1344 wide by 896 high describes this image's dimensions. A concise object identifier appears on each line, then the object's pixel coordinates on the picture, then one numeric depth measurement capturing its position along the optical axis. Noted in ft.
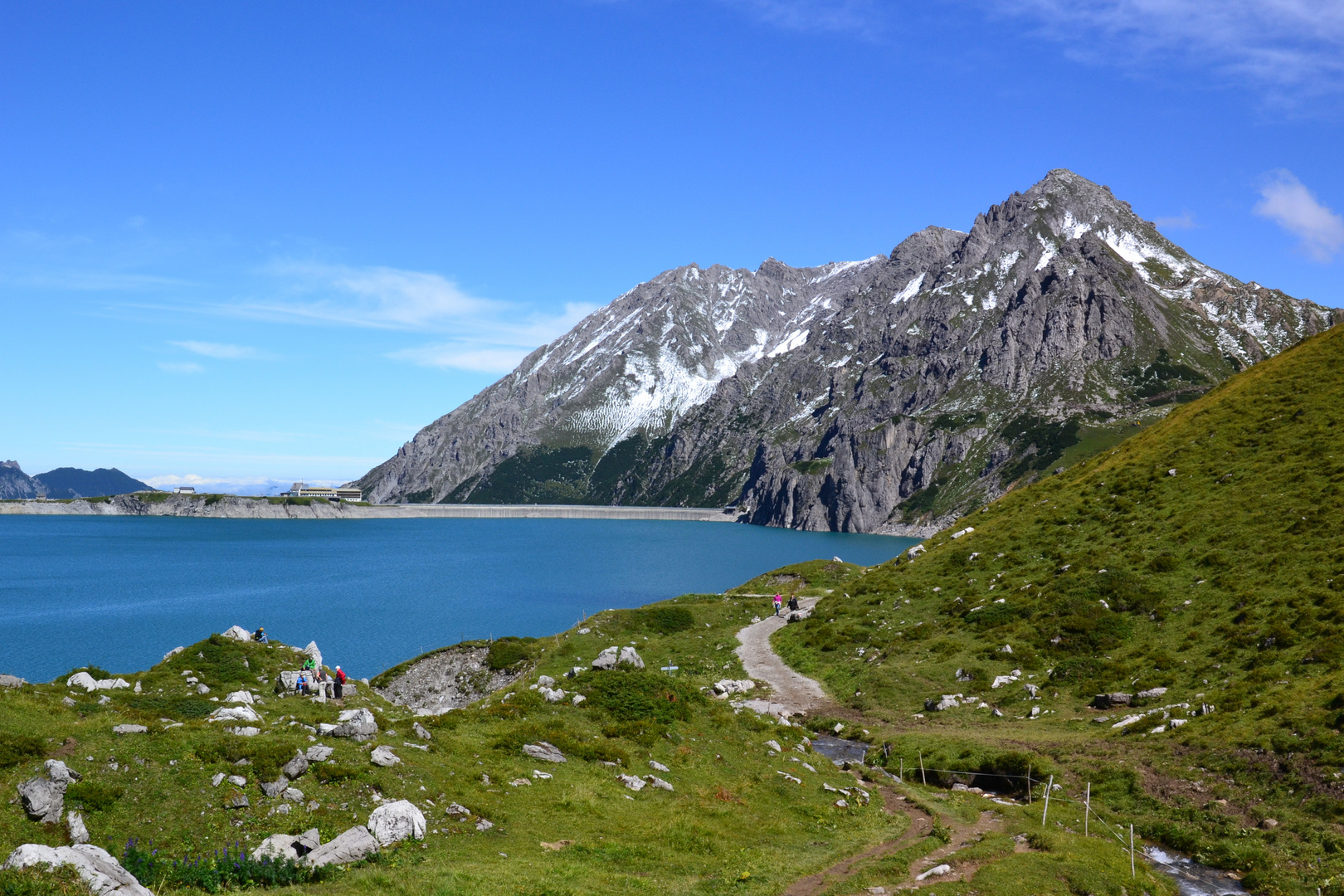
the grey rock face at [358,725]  94.84
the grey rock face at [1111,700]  140.67
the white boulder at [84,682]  120.16
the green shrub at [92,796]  71.20
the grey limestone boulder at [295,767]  81.41
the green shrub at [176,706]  112.57
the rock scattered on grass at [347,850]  70.18
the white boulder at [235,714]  98.30
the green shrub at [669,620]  248.11
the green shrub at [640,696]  127.03
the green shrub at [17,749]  72.69
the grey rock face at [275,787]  79.10
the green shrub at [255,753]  80.94
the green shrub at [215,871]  64.03
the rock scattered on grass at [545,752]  104.99
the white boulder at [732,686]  181.74
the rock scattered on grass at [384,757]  87.40
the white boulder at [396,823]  75.56
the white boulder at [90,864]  56.44
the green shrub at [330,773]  82.58
